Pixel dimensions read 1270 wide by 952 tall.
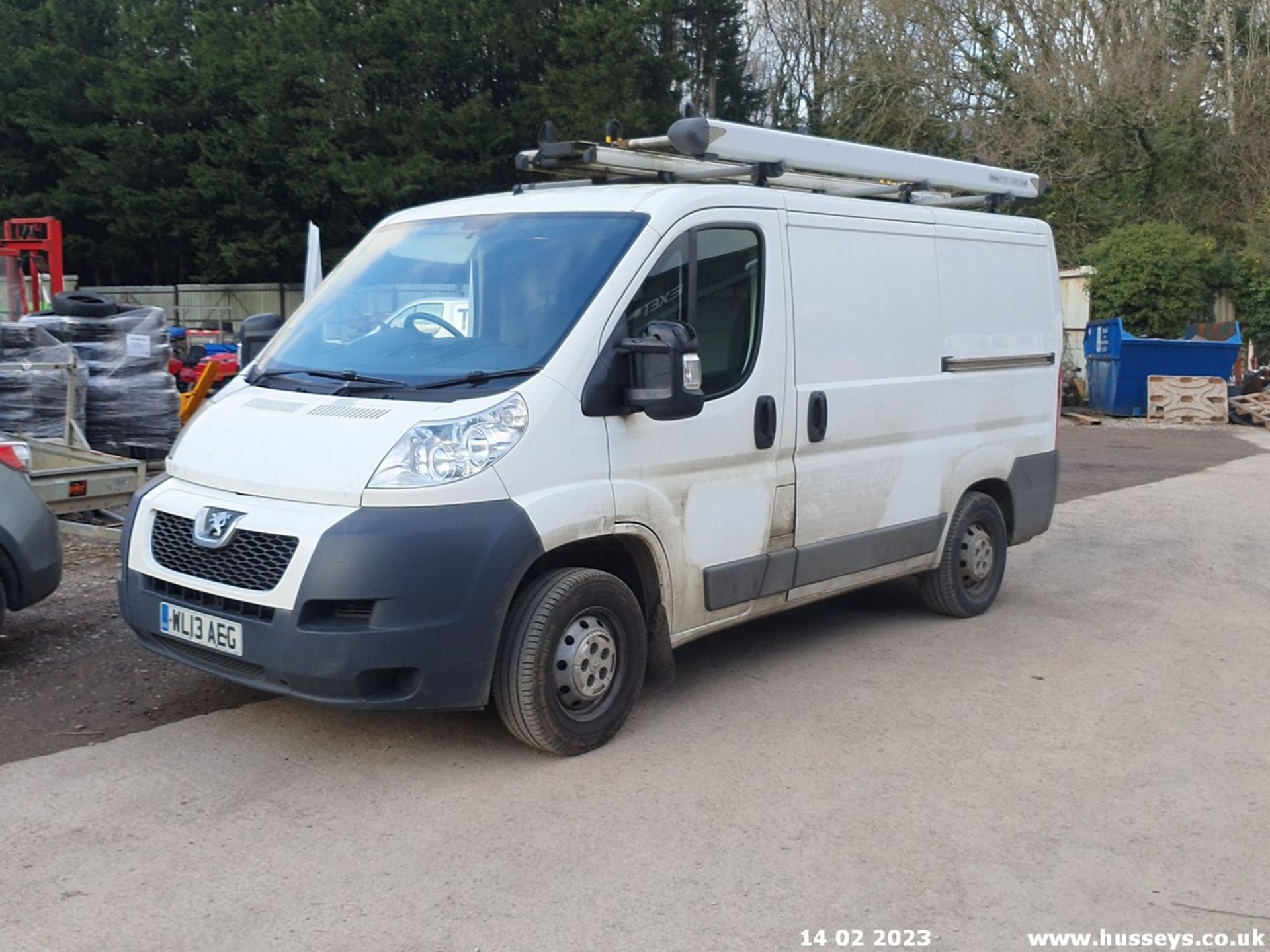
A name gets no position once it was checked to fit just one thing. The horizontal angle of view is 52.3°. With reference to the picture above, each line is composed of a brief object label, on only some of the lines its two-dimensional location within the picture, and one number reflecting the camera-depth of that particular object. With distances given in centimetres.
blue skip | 1986
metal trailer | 809
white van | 443
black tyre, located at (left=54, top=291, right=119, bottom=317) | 1137
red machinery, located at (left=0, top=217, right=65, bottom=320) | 1587
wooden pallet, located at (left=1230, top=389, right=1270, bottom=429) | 1938
